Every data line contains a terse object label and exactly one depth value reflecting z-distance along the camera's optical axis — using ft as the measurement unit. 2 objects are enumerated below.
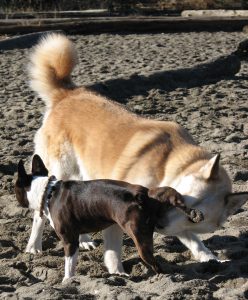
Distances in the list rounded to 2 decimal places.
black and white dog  22.82
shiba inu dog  23.66
